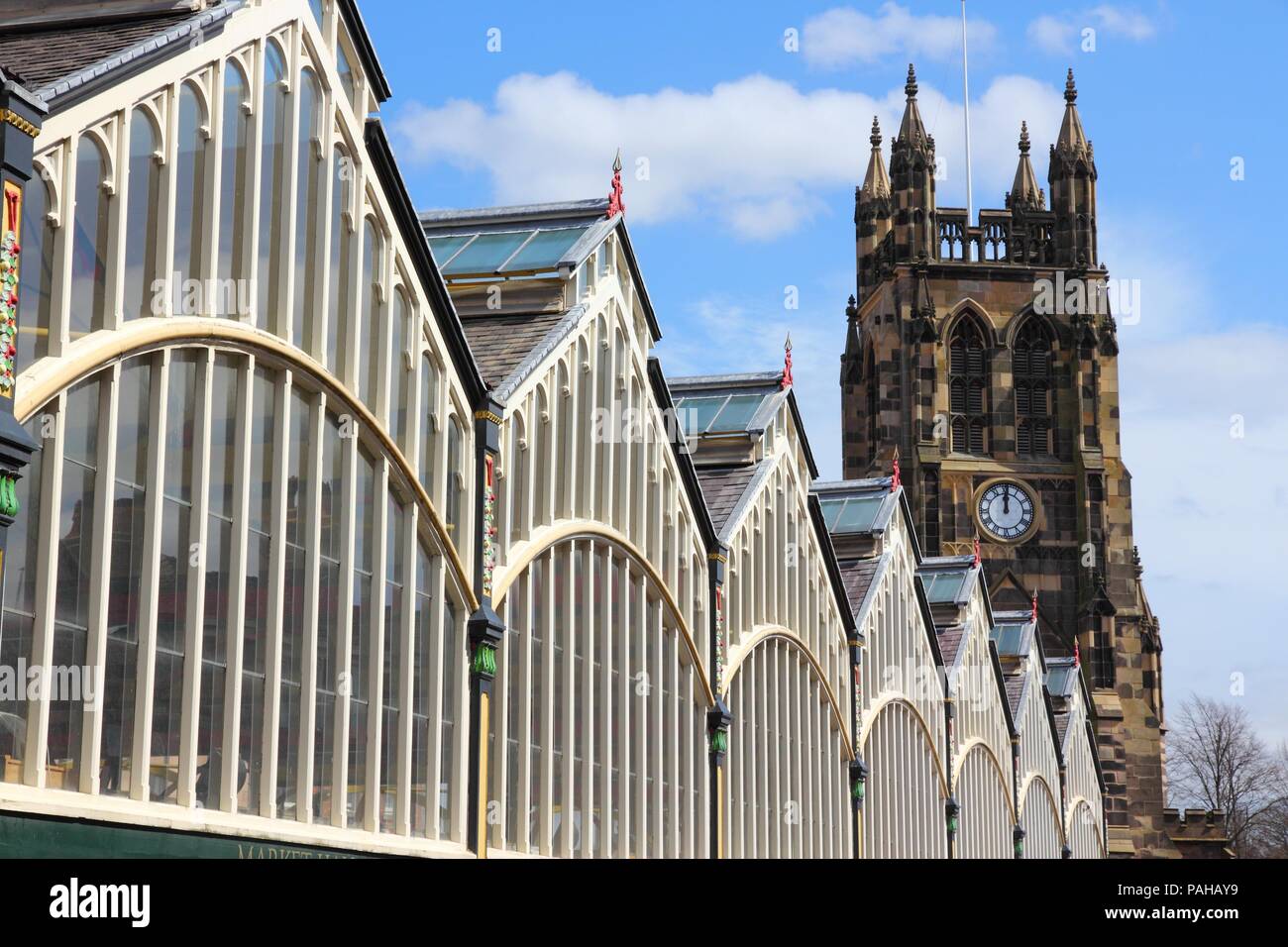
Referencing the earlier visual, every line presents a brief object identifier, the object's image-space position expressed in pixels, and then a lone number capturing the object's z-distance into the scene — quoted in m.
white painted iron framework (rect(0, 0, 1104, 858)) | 19.44
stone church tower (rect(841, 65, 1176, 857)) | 106.88
